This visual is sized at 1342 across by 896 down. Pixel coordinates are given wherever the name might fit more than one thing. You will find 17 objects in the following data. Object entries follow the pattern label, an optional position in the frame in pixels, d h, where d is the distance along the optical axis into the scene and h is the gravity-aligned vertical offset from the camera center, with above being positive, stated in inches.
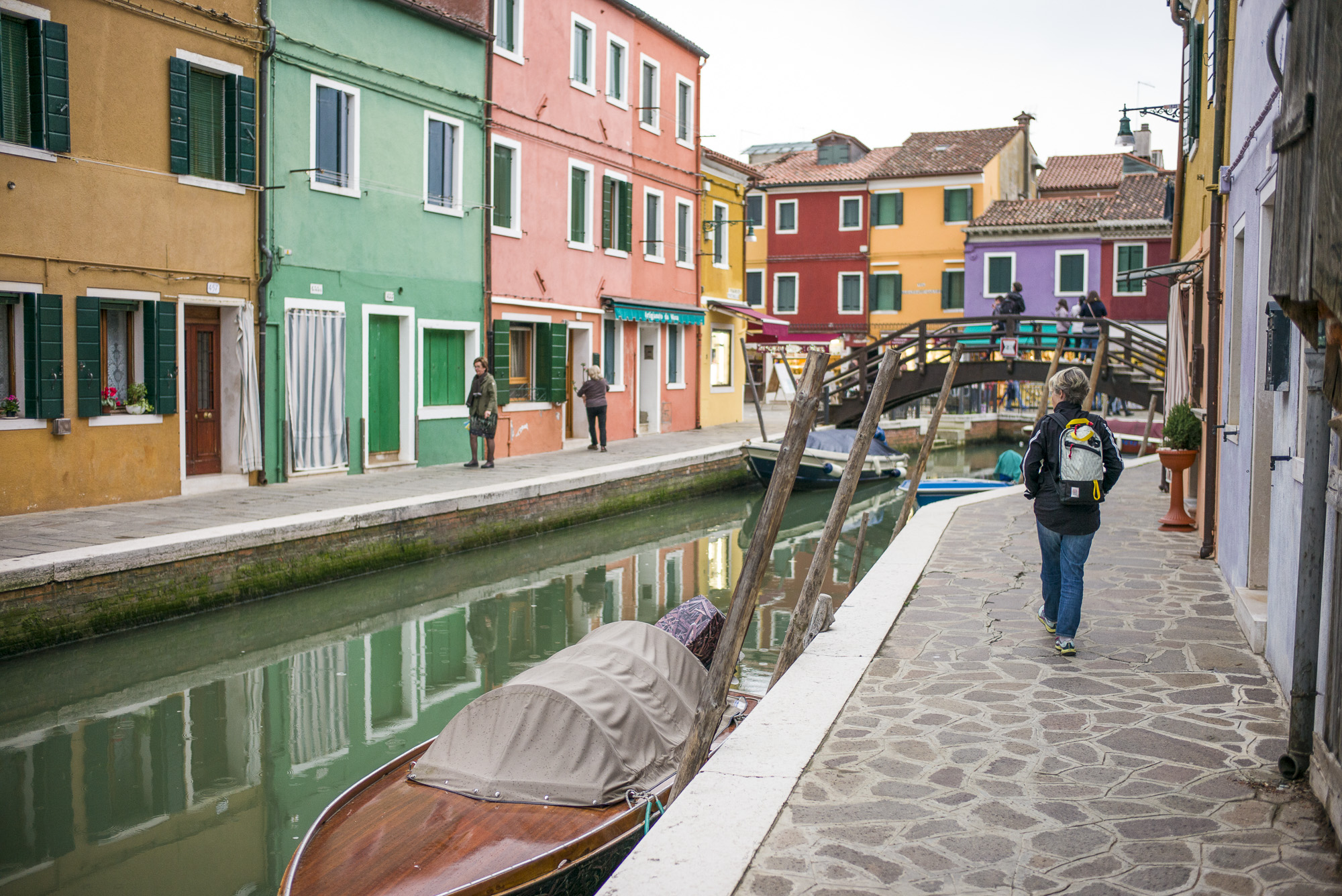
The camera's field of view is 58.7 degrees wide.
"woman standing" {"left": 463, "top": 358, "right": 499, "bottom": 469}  693.3 -8.9
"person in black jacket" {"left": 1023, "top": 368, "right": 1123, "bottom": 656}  258.1 -25.9
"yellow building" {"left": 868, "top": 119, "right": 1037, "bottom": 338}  1588.3 +233.5
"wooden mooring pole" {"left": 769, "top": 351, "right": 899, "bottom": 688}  278.2 -31.6
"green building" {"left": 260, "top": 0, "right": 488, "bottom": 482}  605.0 +89.4
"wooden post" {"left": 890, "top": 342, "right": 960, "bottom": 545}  520.0 -24.5
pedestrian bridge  827.4 +20.5
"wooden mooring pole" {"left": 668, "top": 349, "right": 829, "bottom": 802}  206.4 -33.5
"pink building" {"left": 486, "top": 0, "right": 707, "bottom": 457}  802.8 +132.5
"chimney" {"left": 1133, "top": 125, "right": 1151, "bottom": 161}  1624.0 +348.4
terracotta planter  432.5 -36.7
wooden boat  180.1 -72.6
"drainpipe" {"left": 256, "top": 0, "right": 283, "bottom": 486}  585.8 +101.8
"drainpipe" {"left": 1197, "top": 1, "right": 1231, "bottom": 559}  364.5 +24.0
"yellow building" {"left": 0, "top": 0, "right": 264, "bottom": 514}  475.2 +60.1
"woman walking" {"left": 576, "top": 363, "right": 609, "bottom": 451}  831.1 -1.2
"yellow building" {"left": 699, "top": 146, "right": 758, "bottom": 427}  1127.6 +104.6
